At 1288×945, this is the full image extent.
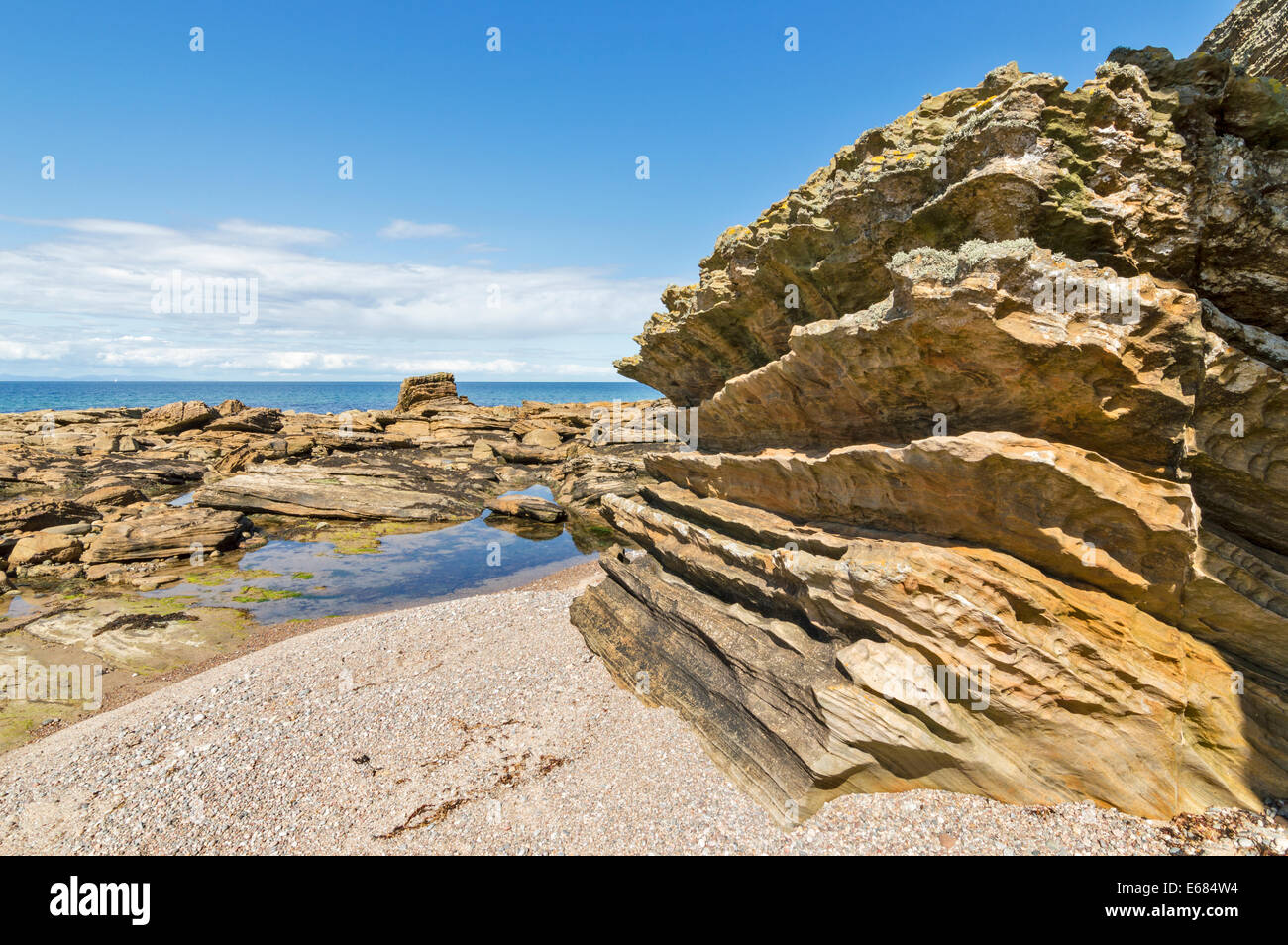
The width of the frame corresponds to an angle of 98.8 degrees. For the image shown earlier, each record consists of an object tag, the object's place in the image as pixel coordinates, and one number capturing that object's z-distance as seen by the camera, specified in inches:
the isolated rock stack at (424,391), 2158.0
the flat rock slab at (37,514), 1013.2
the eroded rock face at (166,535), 944.9
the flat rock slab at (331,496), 1278.3
